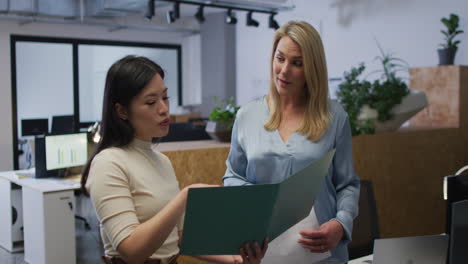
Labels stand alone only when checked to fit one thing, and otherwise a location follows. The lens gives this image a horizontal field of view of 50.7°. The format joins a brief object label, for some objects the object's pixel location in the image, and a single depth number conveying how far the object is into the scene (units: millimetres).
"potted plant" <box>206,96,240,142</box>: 3178
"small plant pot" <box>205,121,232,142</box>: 3174
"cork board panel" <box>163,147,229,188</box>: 2723
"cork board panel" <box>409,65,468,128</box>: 4527
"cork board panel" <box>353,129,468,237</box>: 3770
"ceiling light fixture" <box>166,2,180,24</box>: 6676
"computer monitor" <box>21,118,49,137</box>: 8031
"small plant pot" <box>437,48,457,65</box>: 5305
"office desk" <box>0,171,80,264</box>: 4492
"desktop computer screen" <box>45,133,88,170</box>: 5078
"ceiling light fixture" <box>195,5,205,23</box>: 7107
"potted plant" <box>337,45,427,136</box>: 3932
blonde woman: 1744
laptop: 1212
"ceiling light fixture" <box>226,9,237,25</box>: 7530
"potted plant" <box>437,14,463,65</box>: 5312
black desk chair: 2531
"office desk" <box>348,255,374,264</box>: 2037
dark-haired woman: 1188
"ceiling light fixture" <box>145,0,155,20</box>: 6266
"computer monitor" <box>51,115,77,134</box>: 7965
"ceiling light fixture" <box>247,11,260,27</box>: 7541
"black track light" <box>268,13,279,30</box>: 7397
